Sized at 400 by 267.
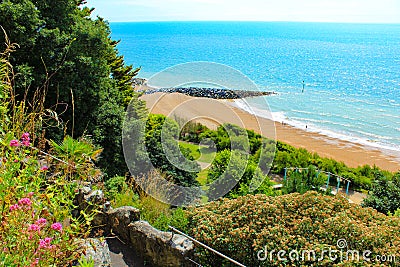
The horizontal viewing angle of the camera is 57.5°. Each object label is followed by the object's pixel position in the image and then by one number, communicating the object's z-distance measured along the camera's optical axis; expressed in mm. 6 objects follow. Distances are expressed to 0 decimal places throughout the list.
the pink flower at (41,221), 2203
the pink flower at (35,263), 2083
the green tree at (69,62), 8662
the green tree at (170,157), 9039
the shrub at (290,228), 3475
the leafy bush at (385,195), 7383
